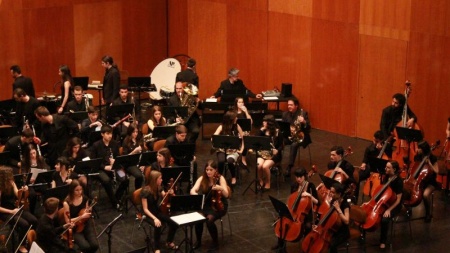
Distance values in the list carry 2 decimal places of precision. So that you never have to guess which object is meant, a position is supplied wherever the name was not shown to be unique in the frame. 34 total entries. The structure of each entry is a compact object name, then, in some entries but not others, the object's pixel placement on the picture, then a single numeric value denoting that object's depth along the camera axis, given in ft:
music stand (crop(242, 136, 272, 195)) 40.86
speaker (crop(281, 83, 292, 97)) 56.24
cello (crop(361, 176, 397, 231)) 35.19
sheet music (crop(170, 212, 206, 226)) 31.78
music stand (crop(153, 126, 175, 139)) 43.42
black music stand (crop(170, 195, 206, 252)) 31.91
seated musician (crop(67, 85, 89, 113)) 47.57
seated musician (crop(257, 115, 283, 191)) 43.57
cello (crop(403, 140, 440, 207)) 37.96
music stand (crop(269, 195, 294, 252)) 32.55
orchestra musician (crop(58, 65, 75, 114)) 49.75
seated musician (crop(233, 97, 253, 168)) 47.09
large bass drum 59.26
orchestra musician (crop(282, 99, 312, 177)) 45.11
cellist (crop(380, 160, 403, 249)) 35.27
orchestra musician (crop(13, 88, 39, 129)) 46.36
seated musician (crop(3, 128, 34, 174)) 39.88
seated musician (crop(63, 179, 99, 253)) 32.96
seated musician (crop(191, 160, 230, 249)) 35.60
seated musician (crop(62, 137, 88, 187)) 39.09
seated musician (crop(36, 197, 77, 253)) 31.63
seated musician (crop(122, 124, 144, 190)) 40.65
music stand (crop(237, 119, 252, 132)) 44.62
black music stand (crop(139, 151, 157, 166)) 38.83
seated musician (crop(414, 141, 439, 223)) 38.45
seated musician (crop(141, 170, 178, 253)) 34.30
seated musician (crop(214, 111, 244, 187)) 43.60
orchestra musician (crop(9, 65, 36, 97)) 50.39
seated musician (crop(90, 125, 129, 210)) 40.16
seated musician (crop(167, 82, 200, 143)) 49.32
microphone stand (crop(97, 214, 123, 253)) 32.19
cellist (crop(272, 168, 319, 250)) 33.94
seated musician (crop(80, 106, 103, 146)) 44.88
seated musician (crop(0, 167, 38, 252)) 34.35
